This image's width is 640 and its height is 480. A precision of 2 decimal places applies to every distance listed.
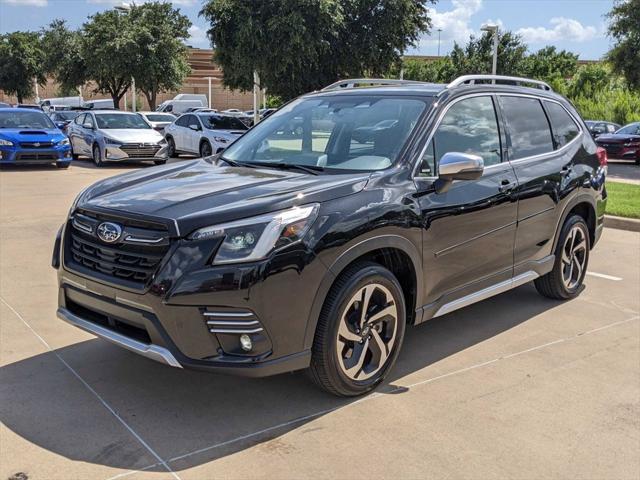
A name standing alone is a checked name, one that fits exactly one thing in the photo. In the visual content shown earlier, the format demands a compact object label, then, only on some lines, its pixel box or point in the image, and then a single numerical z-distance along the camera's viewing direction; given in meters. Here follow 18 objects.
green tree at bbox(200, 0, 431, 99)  21.53
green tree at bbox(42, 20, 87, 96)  38.38
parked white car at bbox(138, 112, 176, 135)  29.07
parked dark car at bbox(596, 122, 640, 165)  22.48
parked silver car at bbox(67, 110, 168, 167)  17.52
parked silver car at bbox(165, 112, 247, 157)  19.50
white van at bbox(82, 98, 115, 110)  51.08
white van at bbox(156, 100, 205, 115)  48.91
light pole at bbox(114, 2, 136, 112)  29.21
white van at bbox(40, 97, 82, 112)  57.91
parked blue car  16.11
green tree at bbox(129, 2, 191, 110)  31.70
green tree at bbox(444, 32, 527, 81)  46.53
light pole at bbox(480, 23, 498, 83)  26.69
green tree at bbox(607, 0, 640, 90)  22.55
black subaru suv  3.31
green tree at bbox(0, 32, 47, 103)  44.31
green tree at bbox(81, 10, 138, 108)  30.95
